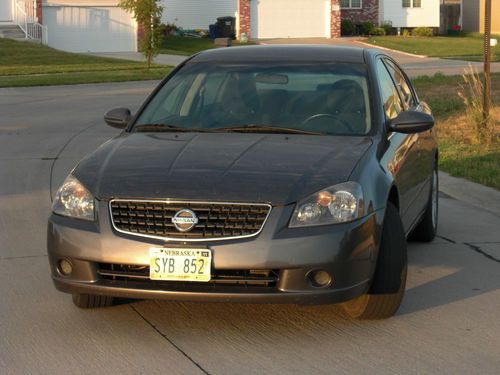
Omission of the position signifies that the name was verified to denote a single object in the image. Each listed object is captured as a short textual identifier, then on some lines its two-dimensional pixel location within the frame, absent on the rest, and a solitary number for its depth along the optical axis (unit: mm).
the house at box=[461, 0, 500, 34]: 61719
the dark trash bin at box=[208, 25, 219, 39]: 50531
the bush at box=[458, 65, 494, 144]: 13180
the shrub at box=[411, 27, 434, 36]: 56500
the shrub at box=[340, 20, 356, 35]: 55250
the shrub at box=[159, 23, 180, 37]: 48812
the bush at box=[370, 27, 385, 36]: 54812
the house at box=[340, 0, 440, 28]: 56719
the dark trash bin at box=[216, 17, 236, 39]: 50438
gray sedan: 5246
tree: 30344
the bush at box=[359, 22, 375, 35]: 55344
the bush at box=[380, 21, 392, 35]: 56384
